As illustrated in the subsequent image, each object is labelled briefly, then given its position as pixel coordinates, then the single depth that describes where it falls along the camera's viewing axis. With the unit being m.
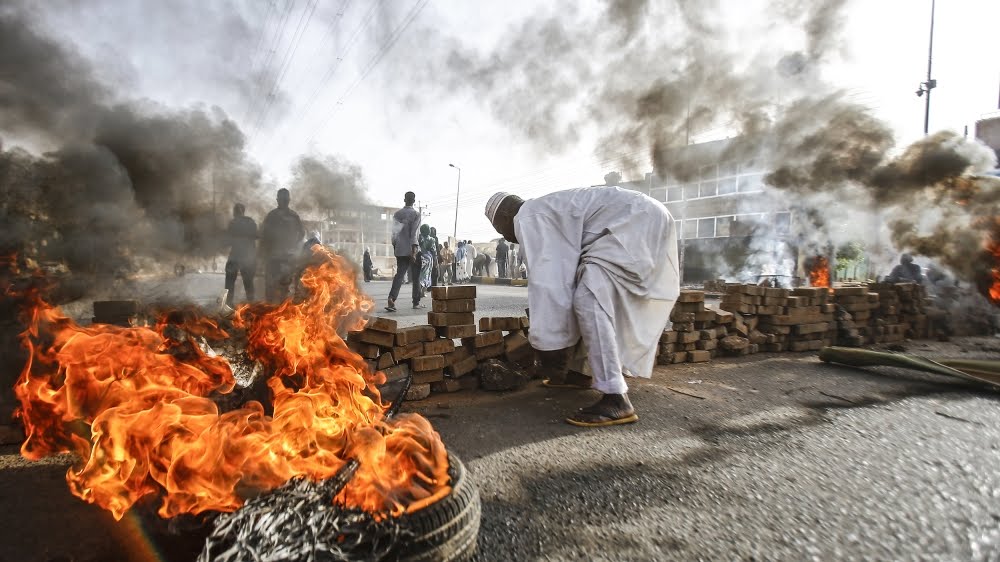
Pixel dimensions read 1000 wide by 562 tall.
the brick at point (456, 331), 3.82
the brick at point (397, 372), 3.50
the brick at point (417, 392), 3.61
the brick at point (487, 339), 4.03
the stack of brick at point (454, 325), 3.83
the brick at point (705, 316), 5.32
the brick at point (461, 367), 3.87
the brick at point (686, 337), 5.20
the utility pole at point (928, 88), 20.33
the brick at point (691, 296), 5.20
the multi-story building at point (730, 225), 19.78
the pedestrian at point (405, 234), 8.74
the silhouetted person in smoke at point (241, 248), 5.18
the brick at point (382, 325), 3.47
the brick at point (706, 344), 5.36
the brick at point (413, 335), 3.54
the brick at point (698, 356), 5.24
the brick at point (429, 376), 3.67
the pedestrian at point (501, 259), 23.34
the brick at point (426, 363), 3.63
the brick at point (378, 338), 3.50
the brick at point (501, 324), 4.16
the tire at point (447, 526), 1.49
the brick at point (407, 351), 3.55
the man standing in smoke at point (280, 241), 5.18
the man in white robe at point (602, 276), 3.39
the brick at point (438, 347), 3.71
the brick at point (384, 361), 3.51
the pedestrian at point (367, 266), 18.42
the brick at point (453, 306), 3.84
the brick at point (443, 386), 3.84
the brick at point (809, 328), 6.12
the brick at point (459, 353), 3.86
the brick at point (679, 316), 5.12
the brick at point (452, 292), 3.81
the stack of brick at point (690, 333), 5.12
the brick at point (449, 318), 3.82
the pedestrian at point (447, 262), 21.63
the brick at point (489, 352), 4.08
